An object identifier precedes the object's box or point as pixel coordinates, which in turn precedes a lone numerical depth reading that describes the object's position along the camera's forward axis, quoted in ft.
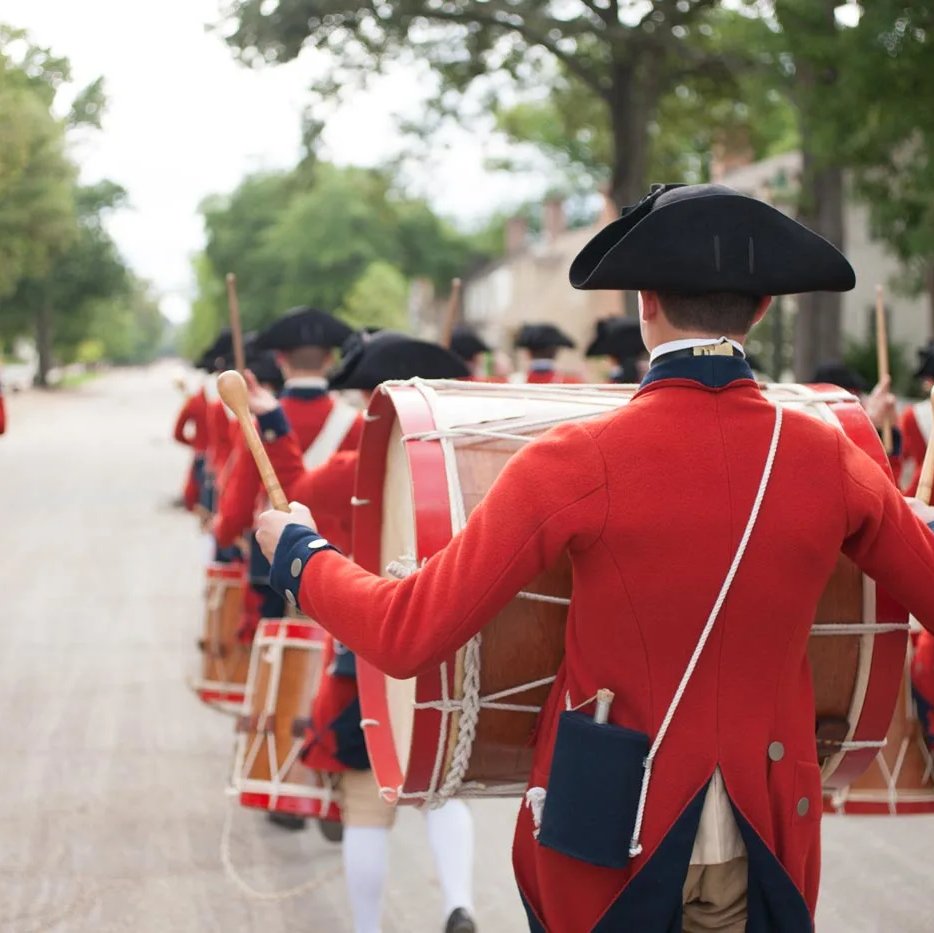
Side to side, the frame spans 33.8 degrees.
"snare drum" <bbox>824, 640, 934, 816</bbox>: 14.88
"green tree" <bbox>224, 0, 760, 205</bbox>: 65.16
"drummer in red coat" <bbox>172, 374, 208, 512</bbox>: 34.91
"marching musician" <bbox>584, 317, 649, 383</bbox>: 30.07
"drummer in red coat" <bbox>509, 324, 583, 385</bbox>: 33.99
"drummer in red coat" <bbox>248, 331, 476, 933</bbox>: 14.30
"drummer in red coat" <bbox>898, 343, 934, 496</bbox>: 19.79
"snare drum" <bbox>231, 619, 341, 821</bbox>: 16.25
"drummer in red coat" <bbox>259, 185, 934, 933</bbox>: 8.15
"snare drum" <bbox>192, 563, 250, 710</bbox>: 22.95
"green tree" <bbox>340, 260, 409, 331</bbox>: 164.76
